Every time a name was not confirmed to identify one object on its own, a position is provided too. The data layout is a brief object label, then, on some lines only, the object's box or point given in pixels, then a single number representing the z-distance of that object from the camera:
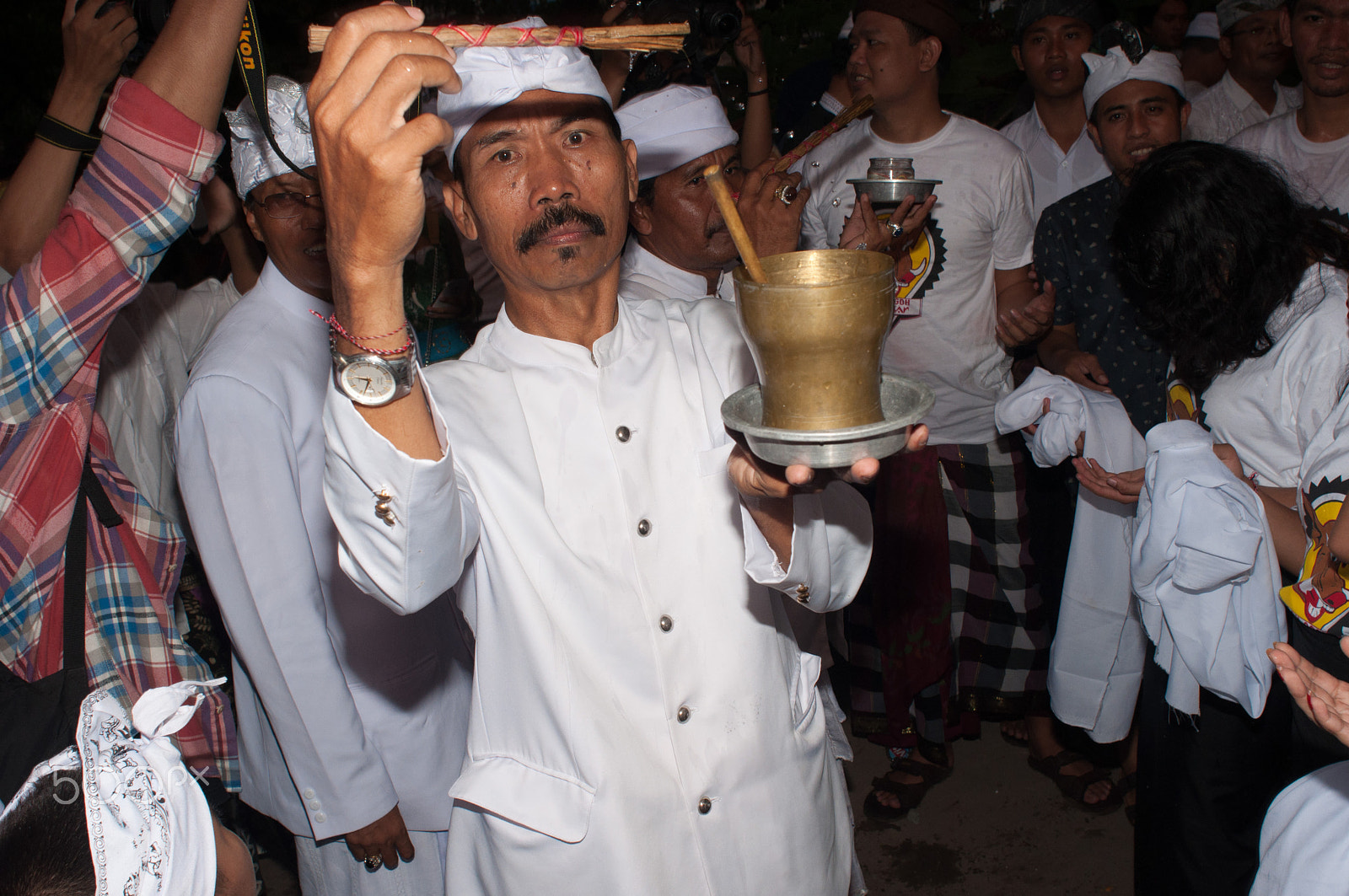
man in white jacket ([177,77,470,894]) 2.35
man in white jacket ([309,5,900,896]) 1.82
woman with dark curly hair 2.76
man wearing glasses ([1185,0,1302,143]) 5.38
